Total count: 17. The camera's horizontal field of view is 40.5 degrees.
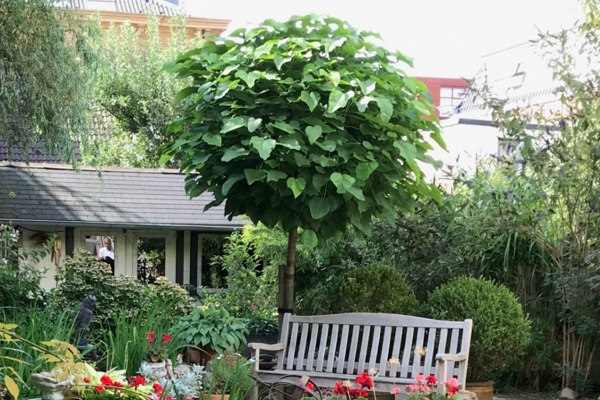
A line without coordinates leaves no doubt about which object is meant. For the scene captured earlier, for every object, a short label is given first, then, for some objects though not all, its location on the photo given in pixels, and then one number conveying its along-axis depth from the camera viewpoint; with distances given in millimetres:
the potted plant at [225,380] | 5105
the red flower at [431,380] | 4668
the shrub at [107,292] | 8531
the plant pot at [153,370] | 5603
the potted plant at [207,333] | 6562
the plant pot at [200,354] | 6660
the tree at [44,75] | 10336
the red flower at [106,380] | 4030
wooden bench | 6332
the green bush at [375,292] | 7742
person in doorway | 19531
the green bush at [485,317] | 7230
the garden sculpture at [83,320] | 6323
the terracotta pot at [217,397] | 5082
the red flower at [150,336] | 5953
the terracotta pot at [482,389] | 7234
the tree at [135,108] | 26922
